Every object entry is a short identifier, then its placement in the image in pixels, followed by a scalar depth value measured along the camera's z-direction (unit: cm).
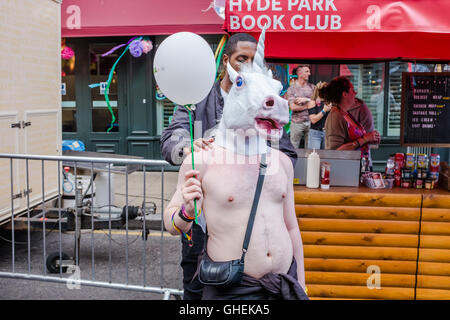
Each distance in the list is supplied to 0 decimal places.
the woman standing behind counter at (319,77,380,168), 544
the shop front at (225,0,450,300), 414
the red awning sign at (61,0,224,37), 964
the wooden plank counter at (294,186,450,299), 436
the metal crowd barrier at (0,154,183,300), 475
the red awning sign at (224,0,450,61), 411
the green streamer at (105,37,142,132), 1090
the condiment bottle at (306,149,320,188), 446
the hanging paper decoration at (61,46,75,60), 1085
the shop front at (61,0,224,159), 1084
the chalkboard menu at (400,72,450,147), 507
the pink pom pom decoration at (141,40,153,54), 1036
